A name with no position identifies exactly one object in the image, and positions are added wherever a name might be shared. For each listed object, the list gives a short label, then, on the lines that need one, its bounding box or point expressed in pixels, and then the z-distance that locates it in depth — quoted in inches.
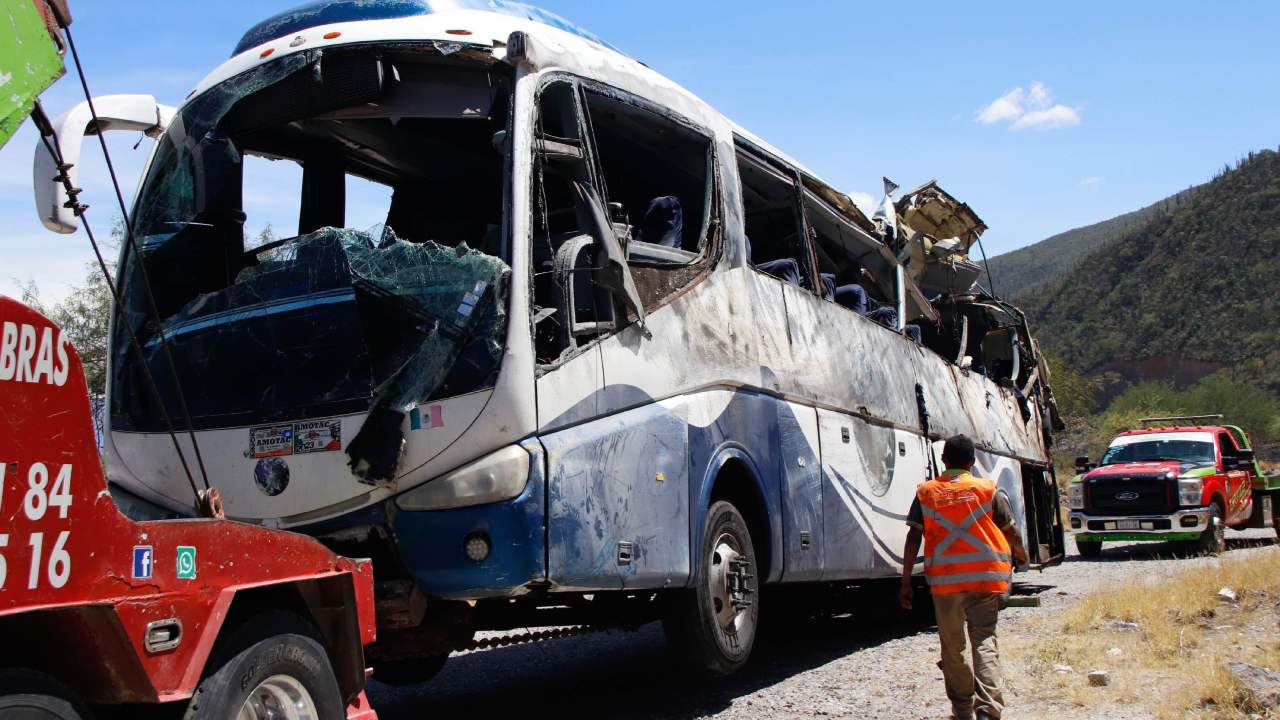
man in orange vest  260.1
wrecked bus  215.8
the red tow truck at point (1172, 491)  732.0
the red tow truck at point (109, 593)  123.6
